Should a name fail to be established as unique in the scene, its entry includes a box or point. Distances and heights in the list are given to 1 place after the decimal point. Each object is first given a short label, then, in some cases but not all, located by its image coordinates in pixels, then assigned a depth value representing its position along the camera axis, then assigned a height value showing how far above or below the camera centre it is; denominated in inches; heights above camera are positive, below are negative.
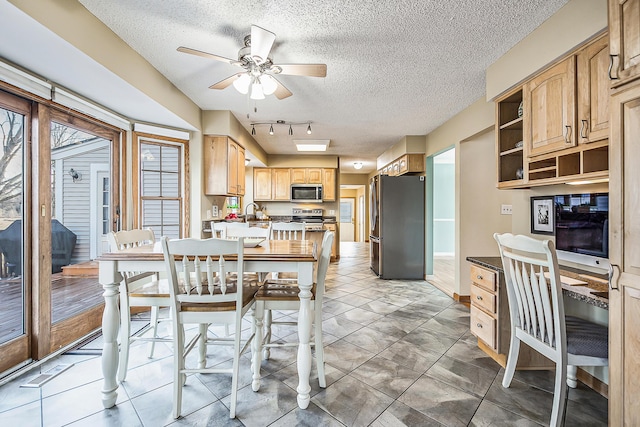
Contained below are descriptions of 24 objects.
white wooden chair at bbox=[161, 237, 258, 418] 59.0 -18.8
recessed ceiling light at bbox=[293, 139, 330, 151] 199.9 +48.2
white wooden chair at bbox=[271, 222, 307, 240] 132.1 -6.3
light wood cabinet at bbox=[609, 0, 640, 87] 44.6 +27.6
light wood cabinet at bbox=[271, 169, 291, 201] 253.6 +24.9
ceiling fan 73.3 +41.4
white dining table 65.9 -16.8
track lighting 167.5 +52.3
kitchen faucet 249.2 +3.9
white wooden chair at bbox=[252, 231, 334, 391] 72.1 -23.2
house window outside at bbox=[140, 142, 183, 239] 134.3 +11.5
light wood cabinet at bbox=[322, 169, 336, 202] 253.4 +24.0
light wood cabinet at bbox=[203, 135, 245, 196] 148.5 +24.2
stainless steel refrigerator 191.5 -7.6
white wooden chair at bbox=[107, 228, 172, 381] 72.8 -21.3
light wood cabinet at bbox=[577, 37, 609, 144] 64.9 +28.1
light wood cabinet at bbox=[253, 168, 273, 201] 254.4 +24.1
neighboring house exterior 97.3 +7.3
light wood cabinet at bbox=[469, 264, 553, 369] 82.2 -32.4
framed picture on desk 90.4 -0.8
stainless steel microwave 250.2 +16.8
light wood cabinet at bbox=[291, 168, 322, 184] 254.1 +32.3
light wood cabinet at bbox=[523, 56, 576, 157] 73.4 +28.4
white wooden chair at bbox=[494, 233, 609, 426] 57.9 -25.7
